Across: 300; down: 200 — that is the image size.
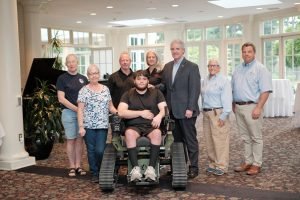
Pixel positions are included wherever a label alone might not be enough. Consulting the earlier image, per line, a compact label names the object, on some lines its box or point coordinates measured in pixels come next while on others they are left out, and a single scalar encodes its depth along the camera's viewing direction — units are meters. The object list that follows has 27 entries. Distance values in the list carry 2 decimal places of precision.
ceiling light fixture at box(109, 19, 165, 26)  14.21
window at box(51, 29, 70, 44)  13.84
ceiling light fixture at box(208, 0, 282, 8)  10.52
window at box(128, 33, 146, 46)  16.80
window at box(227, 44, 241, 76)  14.23
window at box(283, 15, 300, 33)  11.96
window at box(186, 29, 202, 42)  15.29
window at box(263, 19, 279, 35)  12.65
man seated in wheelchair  3.79
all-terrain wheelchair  3.83
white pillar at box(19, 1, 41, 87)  9.75
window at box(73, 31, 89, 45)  15.12
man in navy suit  4.23
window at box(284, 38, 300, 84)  11.98
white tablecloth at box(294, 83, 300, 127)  7.76
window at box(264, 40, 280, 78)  12.58
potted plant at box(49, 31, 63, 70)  8.51
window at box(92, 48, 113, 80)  15.85
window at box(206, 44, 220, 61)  14.84
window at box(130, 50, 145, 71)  16.80
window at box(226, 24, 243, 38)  14.01
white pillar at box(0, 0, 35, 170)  5.00
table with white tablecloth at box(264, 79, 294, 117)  9.47
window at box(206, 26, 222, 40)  14.77
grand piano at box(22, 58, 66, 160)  5.61
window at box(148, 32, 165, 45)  16.19
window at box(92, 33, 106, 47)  16.09
